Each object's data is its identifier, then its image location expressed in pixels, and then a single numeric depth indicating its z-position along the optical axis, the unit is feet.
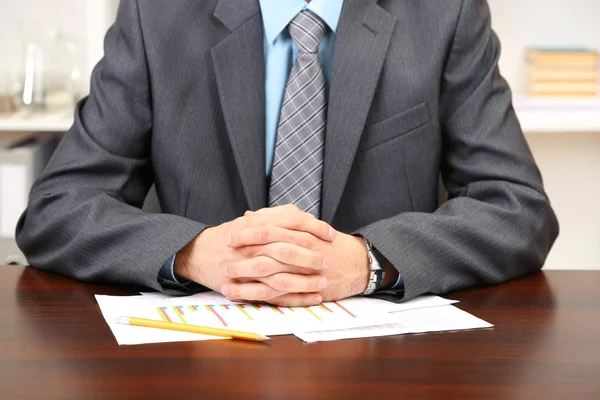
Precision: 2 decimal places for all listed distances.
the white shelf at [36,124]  9.54
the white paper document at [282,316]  6.32
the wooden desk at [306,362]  5.78
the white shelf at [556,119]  9.58
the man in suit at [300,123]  7.59
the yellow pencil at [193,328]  6.22
